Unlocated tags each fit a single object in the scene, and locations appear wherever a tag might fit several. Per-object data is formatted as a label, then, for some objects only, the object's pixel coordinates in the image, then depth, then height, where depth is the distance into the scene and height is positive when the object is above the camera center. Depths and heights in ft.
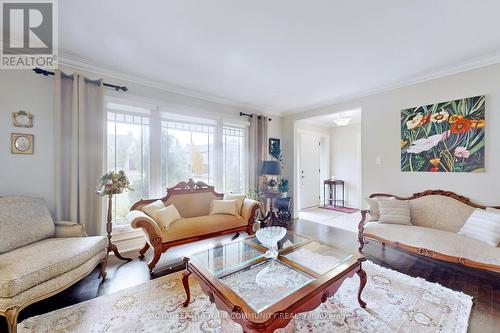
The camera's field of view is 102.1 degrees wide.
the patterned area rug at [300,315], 5.07 -4.03
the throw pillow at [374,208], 10.12 -2.12
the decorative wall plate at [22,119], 7.68 +1.86
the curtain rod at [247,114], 14.34 +3.76
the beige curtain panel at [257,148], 14.71 +1.39
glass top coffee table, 3.87 -2.76
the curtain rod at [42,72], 7.95 +3.81
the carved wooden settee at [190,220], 7.71 -2.49
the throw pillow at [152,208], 8.71 -1.84
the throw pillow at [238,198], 11.05 -1.76
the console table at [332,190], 20.12 -2.41
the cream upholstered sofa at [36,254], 4.71 -2.49
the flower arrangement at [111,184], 8.05 -0.68
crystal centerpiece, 6.21 -2.30
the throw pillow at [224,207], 10.66 -2.15
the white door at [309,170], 18.76 -0.34
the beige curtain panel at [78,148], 8.25 +0.80
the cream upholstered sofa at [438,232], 6.64 -2.66
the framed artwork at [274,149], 16.28 +1.45
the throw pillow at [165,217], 8.53 -2.19
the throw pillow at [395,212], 9.33 -2.14
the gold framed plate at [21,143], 7.63 +0.92
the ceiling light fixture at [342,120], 14.82 +3.42
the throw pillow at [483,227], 6.90 -2.18
